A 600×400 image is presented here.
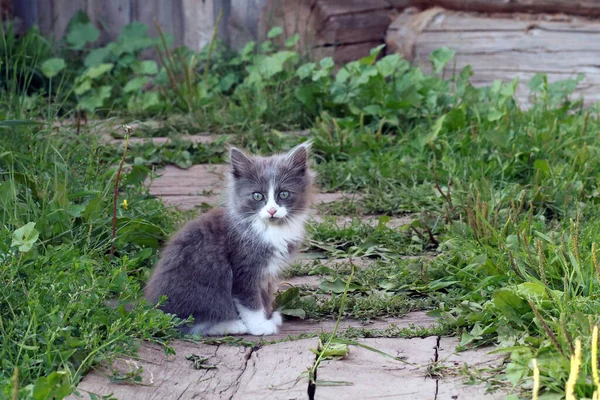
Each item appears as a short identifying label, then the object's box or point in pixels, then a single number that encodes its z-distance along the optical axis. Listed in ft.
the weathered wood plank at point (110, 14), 27.43
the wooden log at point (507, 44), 23.21
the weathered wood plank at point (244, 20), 26.86
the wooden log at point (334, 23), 25.79
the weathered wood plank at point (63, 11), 27.37
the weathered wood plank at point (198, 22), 26.86
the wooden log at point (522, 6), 23.45
